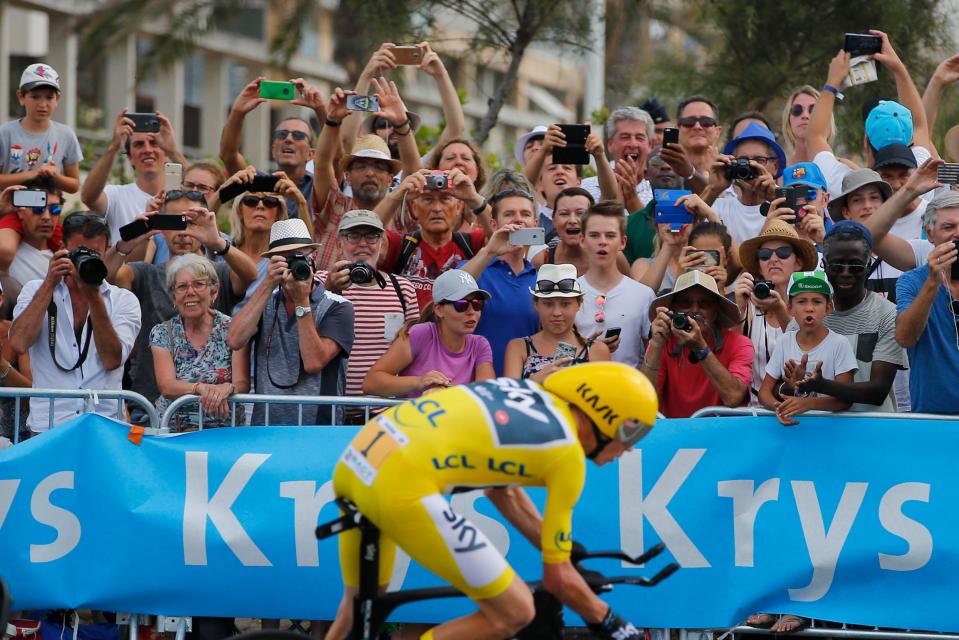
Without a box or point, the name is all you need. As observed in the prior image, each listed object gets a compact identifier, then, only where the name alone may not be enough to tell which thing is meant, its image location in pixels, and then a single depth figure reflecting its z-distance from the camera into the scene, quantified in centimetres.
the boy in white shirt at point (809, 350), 1512
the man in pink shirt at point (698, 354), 1548
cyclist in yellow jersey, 1170
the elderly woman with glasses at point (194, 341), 1606
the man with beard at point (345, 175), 1914
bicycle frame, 1198
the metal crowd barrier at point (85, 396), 1502
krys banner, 1494
